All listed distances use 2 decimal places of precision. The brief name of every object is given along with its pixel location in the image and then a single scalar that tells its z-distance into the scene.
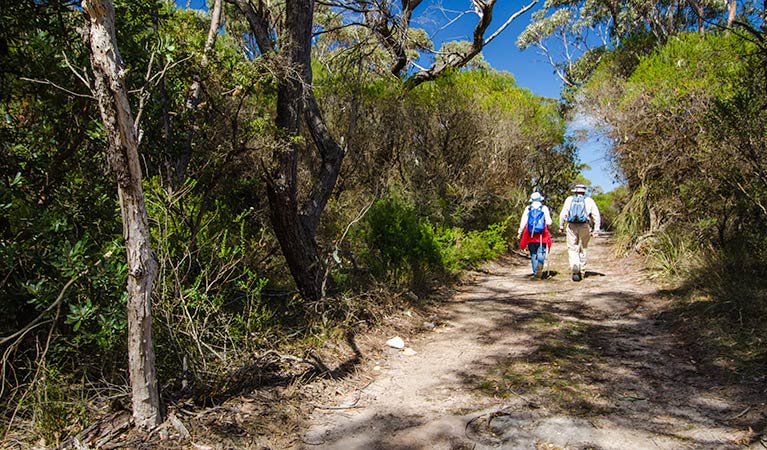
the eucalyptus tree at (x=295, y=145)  5.24
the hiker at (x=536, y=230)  8.97
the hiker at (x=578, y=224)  8.59
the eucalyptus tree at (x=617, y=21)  19.92
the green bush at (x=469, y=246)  9.33
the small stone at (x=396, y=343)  5.31
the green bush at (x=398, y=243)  7.50
